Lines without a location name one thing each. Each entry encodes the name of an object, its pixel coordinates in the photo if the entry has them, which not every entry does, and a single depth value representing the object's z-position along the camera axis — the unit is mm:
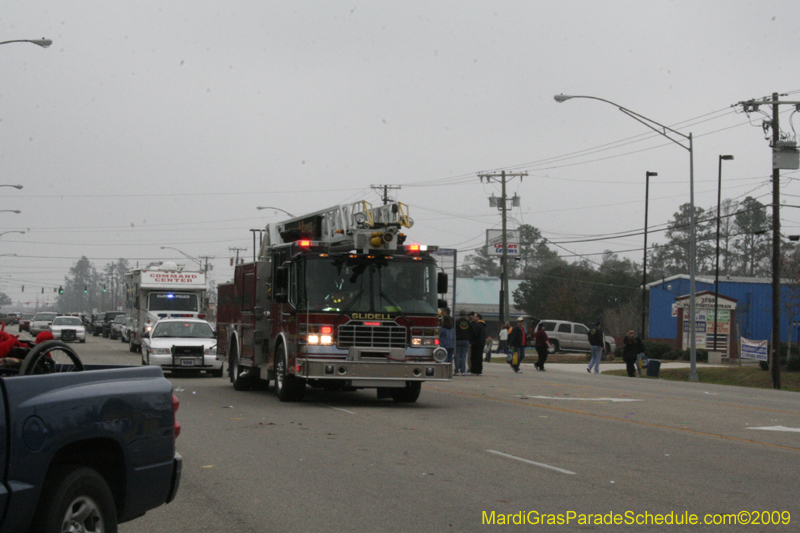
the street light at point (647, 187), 51875
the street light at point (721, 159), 49594
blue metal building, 58562
